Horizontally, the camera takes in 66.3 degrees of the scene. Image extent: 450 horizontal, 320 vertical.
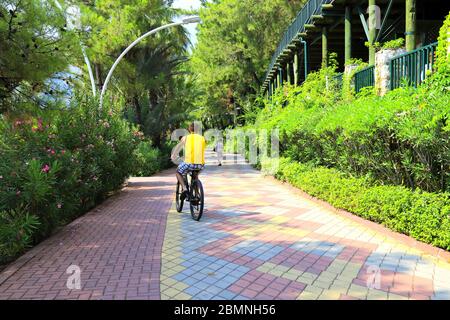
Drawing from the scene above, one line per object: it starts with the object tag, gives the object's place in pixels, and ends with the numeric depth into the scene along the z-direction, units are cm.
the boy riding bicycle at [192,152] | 679
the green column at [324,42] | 1493
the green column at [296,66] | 1981
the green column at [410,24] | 887
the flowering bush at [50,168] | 476
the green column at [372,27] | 1071
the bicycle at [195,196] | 660
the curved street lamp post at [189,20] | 1290
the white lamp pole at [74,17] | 636
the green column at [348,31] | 1255
